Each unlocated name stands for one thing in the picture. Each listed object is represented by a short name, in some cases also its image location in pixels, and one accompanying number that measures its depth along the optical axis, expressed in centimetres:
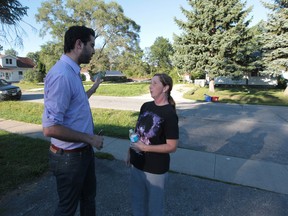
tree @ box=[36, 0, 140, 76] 3731
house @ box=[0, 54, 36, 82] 5025
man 185
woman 230
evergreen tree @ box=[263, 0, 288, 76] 1873
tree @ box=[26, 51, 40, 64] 9539
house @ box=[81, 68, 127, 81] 5078
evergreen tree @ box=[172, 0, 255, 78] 1872
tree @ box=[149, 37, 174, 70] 7952
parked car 1519
